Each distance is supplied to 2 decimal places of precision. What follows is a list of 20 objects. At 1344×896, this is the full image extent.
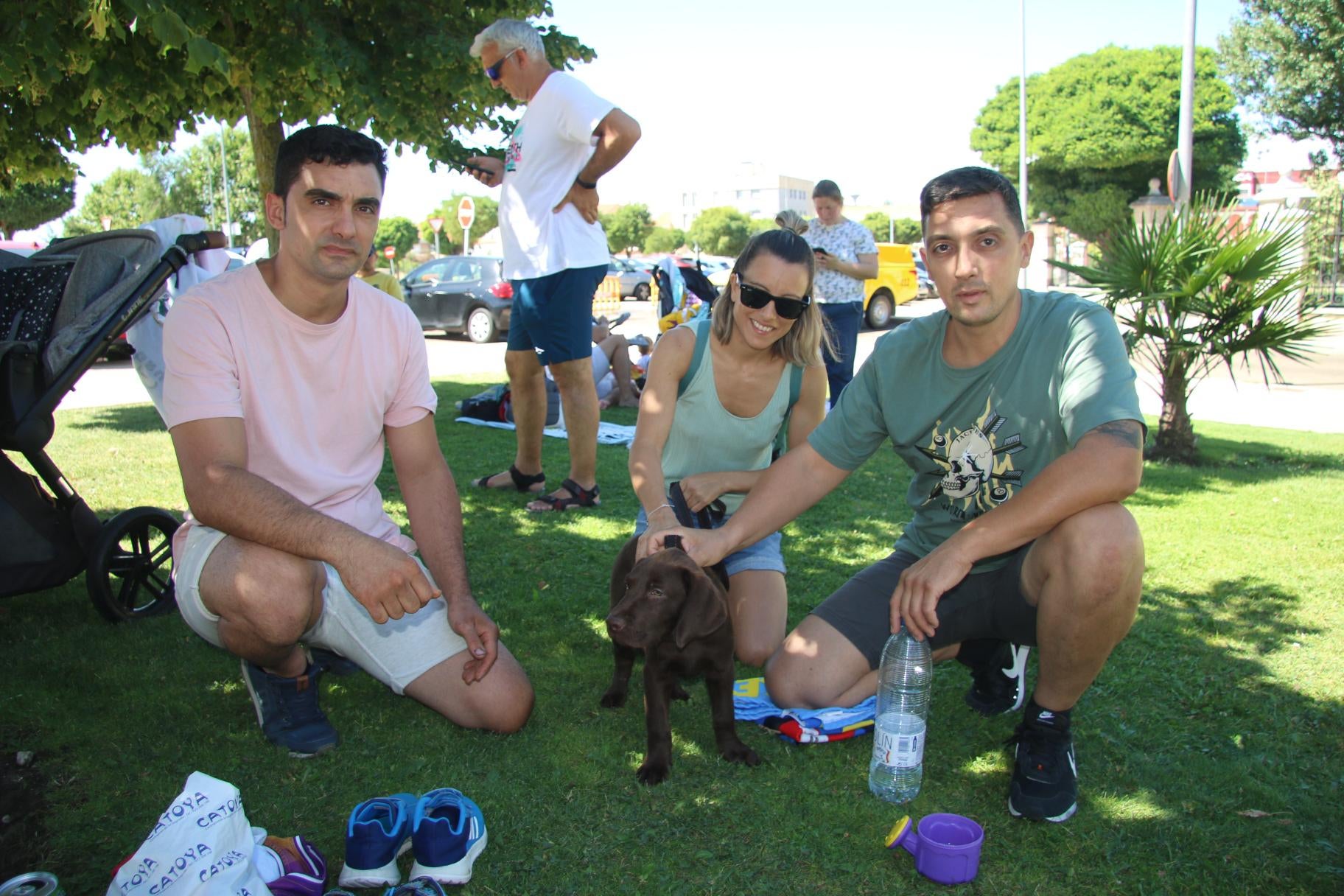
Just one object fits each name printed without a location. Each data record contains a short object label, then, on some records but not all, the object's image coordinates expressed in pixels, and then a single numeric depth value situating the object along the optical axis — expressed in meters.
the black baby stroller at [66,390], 3.59
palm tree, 7.78
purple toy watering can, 2.39
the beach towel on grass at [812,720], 3.11
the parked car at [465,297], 19.58
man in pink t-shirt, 2.82
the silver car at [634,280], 36.56
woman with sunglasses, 3.69
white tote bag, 1.96
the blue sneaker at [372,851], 2.29
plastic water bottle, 2.77
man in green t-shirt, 2.72
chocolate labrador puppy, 2.82
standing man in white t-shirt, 5.66
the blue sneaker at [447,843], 2.31
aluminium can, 2.02
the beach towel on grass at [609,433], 8.50
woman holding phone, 8.88
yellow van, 22.83
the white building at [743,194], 154.25
